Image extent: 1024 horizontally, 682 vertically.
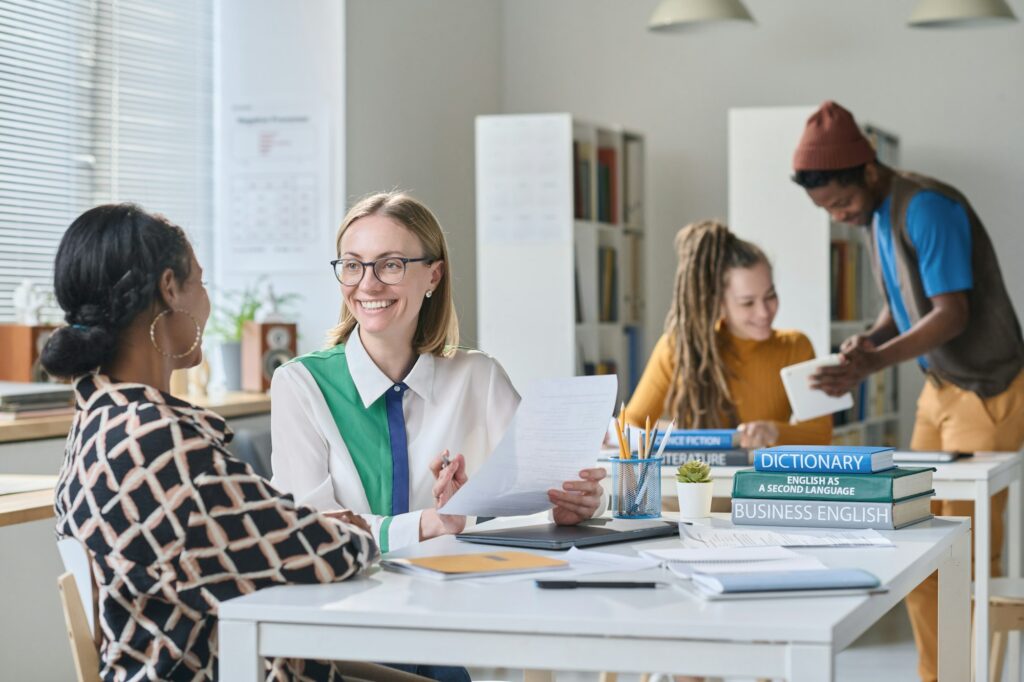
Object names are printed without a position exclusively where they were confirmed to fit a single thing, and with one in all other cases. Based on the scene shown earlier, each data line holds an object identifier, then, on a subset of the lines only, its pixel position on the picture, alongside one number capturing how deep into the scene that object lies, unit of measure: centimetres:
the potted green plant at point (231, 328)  487
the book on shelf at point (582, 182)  535
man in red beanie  365
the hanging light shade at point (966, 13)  493
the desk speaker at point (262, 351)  479
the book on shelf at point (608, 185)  561
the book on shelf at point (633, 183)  584
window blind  425
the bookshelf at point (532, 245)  522
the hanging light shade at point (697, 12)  497
